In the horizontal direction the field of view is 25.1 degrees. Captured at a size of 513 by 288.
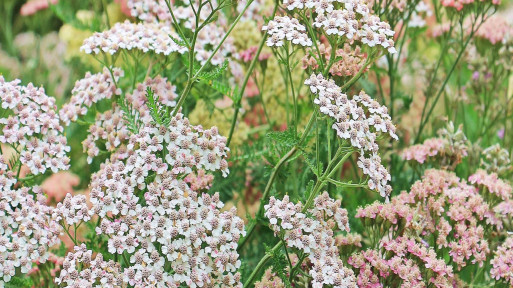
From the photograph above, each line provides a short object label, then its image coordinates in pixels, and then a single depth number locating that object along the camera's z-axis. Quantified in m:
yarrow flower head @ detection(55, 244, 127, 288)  0.58
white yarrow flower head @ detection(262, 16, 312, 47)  0.61
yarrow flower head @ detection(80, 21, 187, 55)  0.67
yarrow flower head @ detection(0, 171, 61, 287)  0.61
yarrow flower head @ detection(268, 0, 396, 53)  0.61
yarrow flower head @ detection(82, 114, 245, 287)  0.59
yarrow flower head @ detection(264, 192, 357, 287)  0.59
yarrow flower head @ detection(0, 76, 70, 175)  0.64
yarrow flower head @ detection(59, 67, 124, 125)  0.68
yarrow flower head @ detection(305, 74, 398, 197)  0.59
